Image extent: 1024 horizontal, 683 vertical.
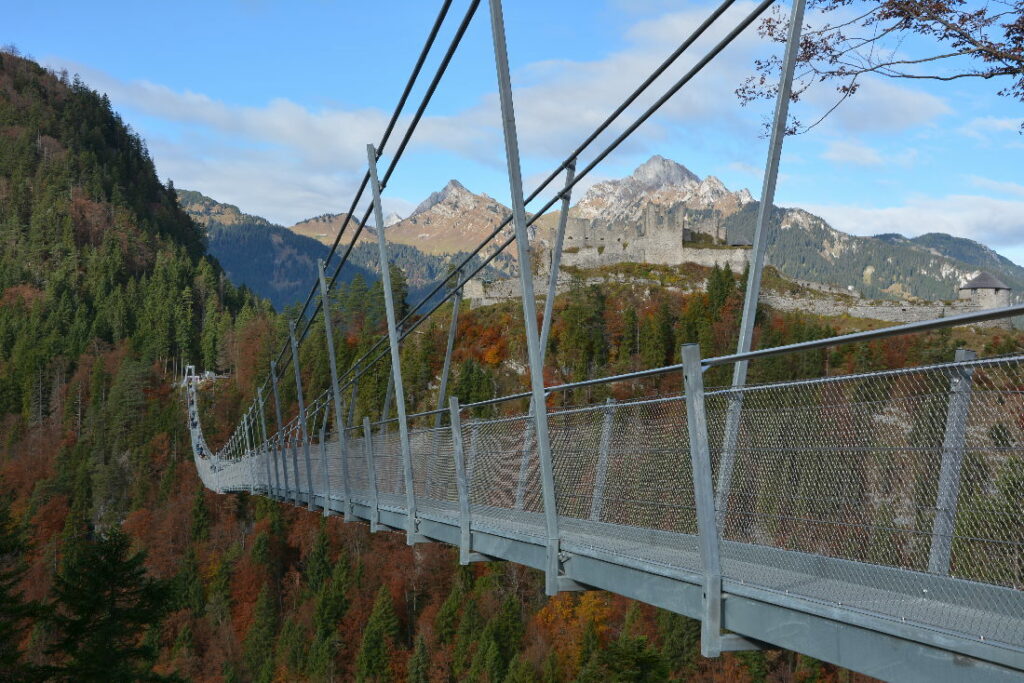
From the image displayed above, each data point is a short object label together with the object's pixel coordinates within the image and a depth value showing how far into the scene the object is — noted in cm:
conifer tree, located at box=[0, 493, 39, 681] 1697
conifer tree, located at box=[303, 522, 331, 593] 5219
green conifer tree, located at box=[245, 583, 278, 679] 4928
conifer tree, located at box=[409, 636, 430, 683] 4425
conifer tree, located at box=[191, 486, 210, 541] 5903
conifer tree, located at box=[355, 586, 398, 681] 4609
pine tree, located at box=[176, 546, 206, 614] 5321
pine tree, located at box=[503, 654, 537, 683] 3900
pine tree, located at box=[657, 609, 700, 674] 3484
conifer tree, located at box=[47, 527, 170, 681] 1872
